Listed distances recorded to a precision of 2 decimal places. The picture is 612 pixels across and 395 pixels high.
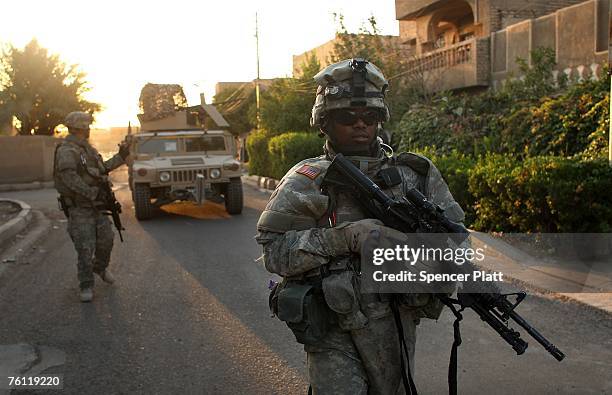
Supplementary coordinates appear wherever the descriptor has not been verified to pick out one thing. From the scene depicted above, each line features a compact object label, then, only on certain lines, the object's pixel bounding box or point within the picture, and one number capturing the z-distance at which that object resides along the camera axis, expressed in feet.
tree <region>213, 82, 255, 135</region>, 122.18
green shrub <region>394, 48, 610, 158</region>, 27.73
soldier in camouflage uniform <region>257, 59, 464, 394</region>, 6.33
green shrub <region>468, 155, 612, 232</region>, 19.08
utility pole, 99.11
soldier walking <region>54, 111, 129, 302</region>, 17.26
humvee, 35.22
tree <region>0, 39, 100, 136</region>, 85.71
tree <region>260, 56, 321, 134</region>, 61.36
